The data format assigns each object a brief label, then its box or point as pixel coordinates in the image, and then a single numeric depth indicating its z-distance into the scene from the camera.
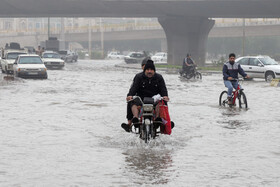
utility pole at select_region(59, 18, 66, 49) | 104.26
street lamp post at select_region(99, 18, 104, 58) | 119.50
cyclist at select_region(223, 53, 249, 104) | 18.98
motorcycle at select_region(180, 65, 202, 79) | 38.06
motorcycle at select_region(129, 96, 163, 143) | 11.11
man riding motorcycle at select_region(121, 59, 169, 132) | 11.47
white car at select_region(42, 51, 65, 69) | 52.01
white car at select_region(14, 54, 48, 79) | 35.44
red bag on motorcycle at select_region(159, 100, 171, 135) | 11.27
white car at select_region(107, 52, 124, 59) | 130.25
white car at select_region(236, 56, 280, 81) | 35.19
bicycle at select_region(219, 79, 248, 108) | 18.91
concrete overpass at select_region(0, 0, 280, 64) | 54.09
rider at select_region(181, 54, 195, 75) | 37.69
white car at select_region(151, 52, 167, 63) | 87.00
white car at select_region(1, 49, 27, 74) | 40.67
